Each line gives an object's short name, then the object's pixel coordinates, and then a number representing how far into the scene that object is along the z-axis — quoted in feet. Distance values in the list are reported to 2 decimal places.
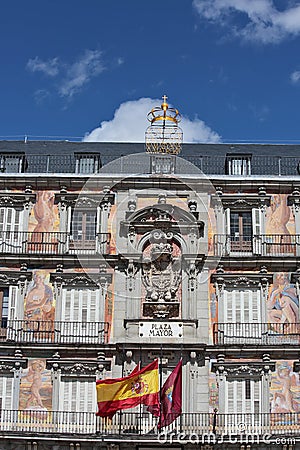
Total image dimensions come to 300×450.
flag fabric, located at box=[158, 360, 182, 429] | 95.09
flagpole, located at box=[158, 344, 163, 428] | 94.63
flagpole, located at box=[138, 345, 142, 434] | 97.81
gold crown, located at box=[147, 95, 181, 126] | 114.62
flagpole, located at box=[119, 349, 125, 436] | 98.17
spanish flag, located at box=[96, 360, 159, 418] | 93.86
